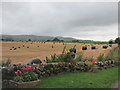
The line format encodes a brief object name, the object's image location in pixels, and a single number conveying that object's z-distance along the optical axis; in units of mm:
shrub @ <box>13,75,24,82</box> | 5213
